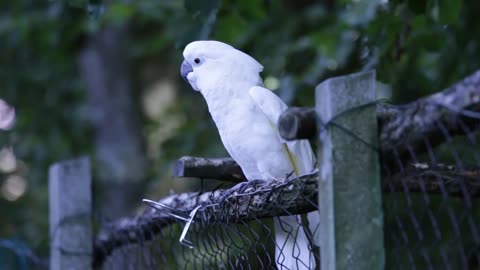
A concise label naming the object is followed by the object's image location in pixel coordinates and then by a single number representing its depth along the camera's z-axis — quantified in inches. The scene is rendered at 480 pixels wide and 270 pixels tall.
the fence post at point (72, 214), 230.5
